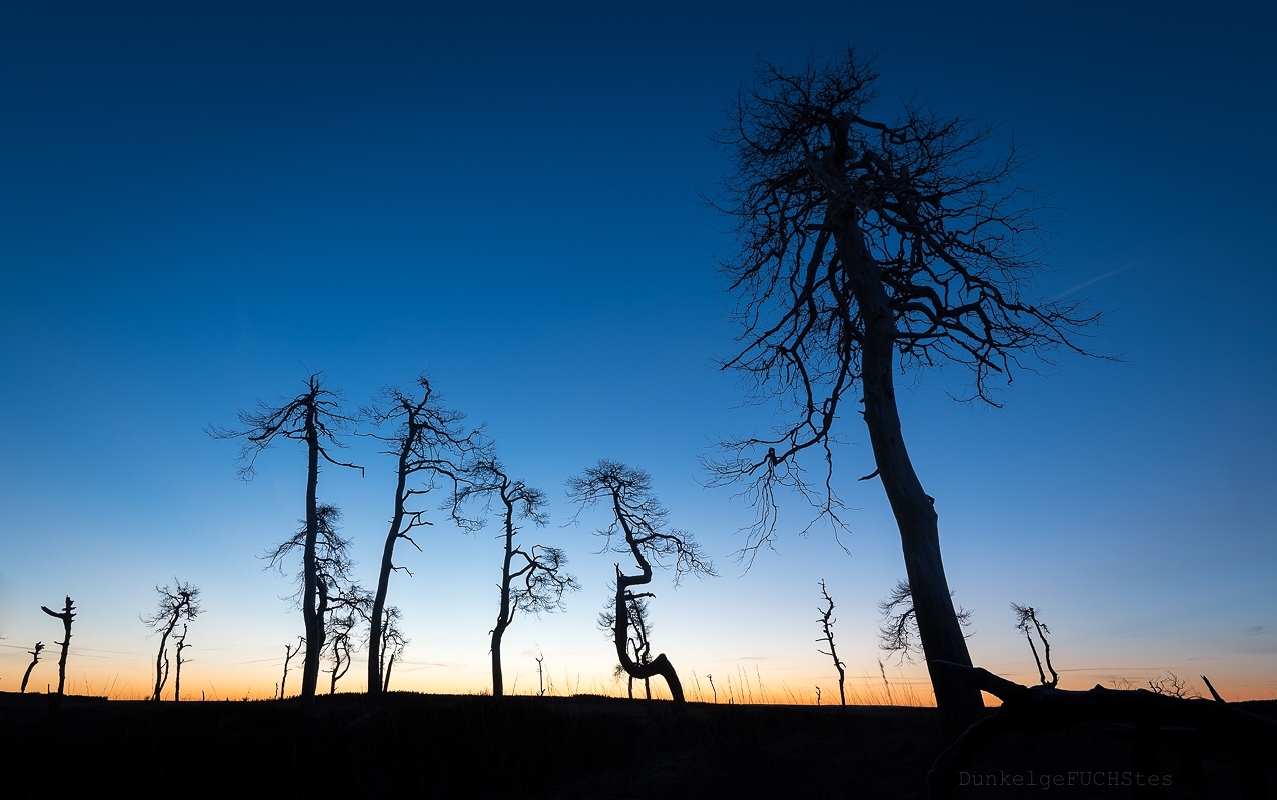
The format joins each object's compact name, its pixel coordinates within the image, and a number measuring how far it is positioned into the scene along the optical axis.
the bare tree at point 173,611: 37.69
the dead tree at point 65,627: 26.31
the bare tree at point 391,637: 35.38
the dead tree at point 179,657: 38.23
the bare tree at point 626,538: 18.05
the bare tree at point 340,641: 32.78
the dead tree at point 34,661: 34.09
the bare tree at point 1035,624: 39.06
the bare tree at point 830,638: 33.38
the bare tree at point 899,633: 16.98
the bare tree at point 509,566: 26.18
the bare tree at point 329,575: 19.31
